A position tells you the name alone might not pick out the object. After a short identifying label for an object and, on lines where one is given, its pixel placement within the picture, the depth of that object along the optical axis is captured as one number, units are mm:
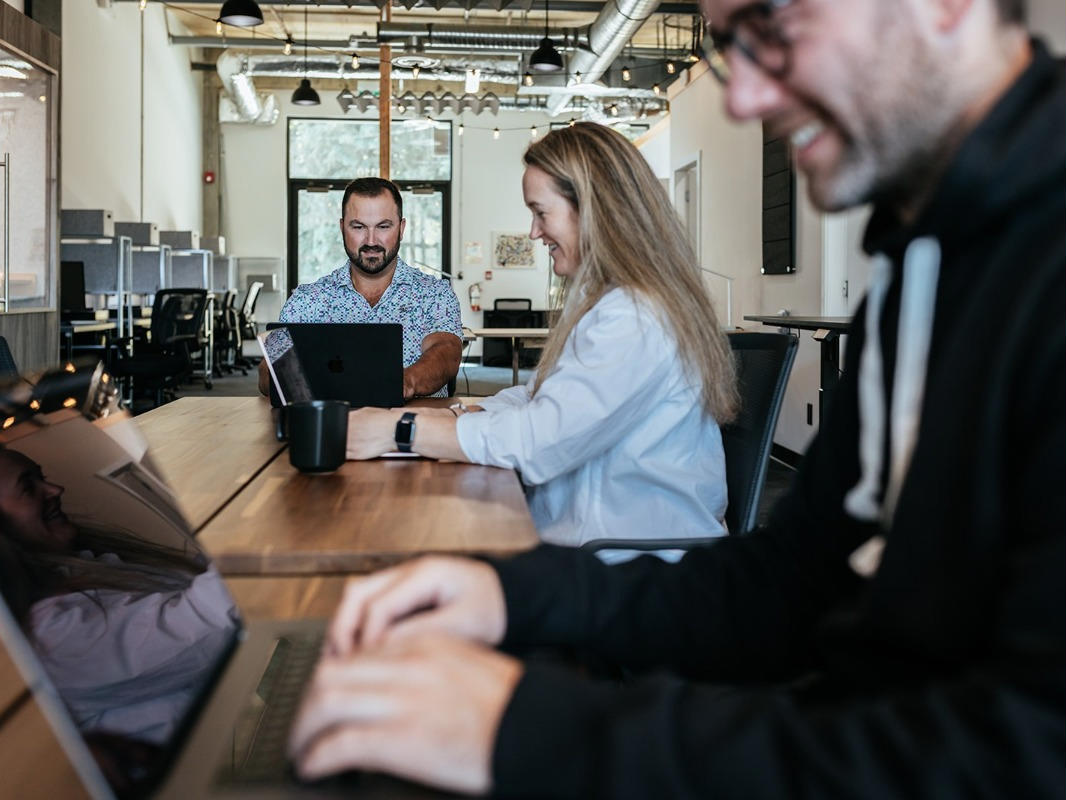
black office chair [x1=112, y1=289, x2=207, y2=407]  8141
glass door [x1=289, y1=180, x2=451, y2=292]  15805
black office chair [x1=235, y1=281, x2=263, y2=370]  14359
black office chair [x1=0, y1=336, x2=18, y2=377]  2580
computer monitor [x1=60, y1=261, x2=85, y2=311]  8305
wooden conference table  1141
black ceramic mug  1629
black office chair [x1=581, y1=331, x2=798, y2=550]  1759
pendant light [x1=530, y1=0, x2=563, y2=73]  9641
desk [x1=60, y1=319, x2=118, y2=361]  7297
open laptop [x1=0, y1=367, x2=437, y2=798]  614
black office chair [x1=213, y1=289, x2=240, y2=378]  12969
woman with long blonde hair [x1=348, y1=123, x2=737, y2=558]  1735
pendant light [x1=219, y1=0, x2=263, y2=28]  8328
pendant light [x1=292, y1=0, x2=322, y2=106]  12438
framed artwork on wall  15953
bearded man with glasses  555
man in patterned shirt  3584
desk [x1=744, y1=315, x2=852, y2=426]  4977
